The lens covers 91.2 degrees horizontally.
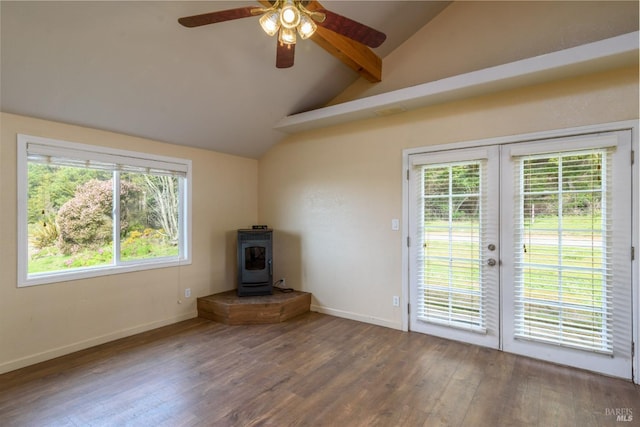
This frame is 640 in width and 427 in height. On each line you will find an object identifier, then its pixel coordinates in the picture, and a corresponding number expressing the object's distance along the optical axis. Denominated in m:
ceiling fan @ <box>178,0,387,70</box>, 1.77
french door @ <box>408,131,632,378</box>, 2.56
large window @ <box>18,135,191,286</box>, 2.84
